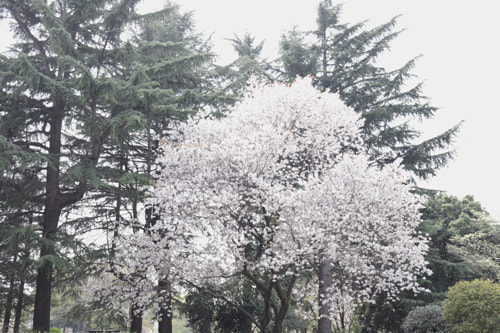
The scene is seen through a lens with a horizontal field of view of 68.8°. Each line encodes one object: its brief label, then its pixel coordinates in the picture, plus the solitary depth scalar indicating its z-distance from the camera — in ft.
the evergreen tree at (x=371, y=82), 54.34
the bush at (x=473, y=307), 31.35
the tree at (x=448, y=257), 47.65
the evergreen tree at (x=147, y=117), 39.63
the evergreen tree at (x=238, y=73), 53.72
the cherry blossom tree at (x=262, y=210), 29.19
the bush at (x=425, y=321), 37.82
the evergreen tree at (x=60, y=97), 37.40
